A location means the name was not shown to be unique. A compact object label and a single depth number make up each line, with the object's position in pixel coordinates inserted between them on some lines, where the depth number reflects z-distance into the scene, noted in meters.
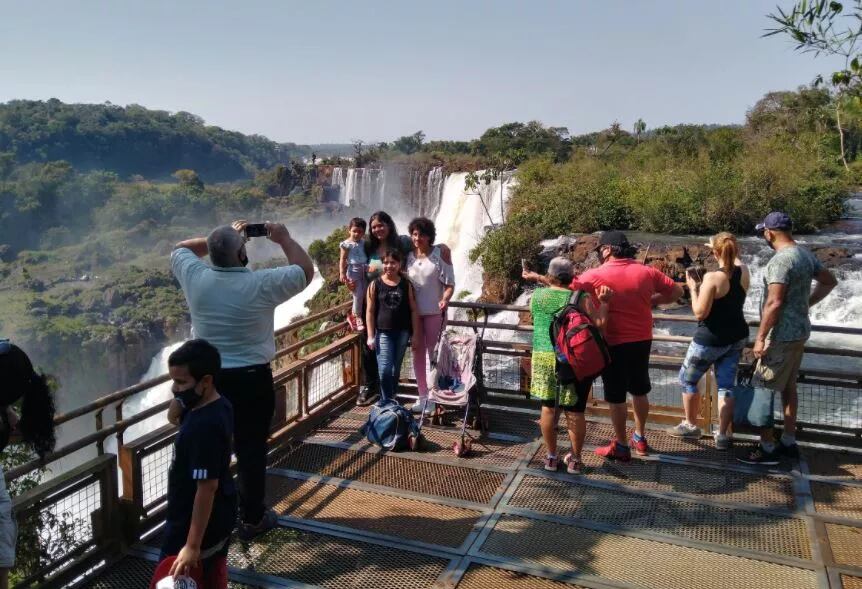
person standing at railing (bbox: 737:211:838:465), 4.66
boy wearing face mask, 2.59
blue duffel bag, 5.30
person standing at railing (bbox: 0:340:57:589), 2.64
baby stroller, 5.49
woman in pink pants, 5.67
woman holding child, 5.92
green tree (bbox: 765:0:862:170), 4.65
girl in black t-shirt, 5.55
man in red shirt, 4.86
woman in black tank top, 4.90
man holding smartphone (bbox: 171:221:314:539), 3.51
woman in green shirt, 4.65
